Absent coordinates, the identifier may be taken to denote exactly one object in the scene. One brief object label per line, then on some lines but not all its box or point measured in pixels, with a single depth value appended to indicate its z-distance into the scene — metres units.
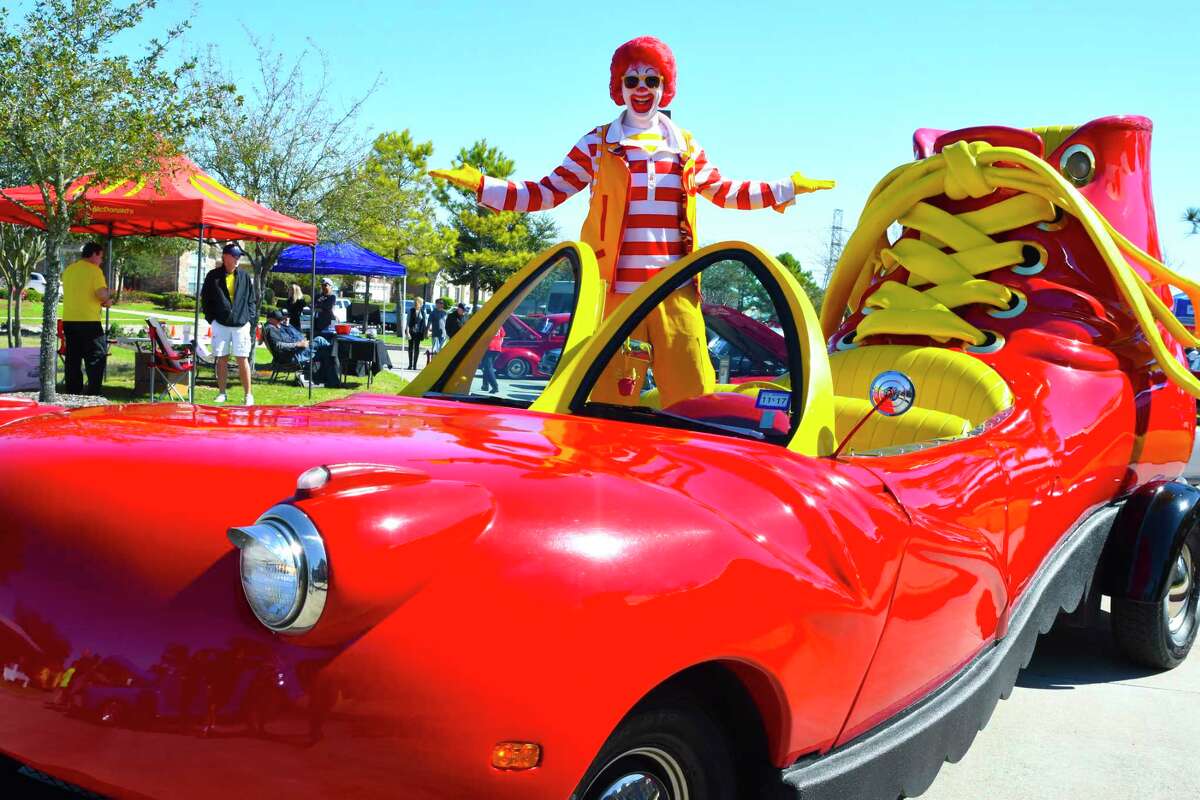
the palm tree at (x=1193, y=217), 35.59
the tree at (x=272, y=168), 18.28
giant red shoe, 1.41
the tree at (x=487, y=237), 40.84
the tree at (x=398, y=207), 21.59
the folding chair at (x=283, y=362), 15.06
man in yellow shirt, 11.55
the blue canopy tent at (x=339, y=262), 21.47
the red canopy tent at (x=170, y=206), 11.26
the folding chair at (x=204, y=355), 13.06
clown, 4.41
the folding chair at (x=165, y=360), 11.41
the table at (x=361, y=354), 15.23
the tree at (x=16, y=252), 22.78
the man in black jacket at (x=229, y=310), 11.33
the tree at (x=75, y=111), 9.69
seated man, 14.73
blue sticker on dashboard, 2.64
